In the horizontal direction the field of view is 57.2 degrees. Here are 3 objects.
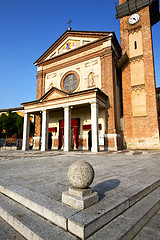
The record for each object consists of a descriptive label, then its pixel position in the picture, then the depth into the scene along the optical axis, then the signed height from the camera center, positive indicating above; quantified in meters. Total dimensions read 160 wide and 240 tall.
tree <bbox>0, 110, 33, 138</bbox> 23.04 +1.76
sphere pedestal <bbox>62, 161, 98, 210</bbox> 2.24 -0.87
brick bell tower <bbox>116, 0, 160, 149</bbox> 16.45 +6.95
